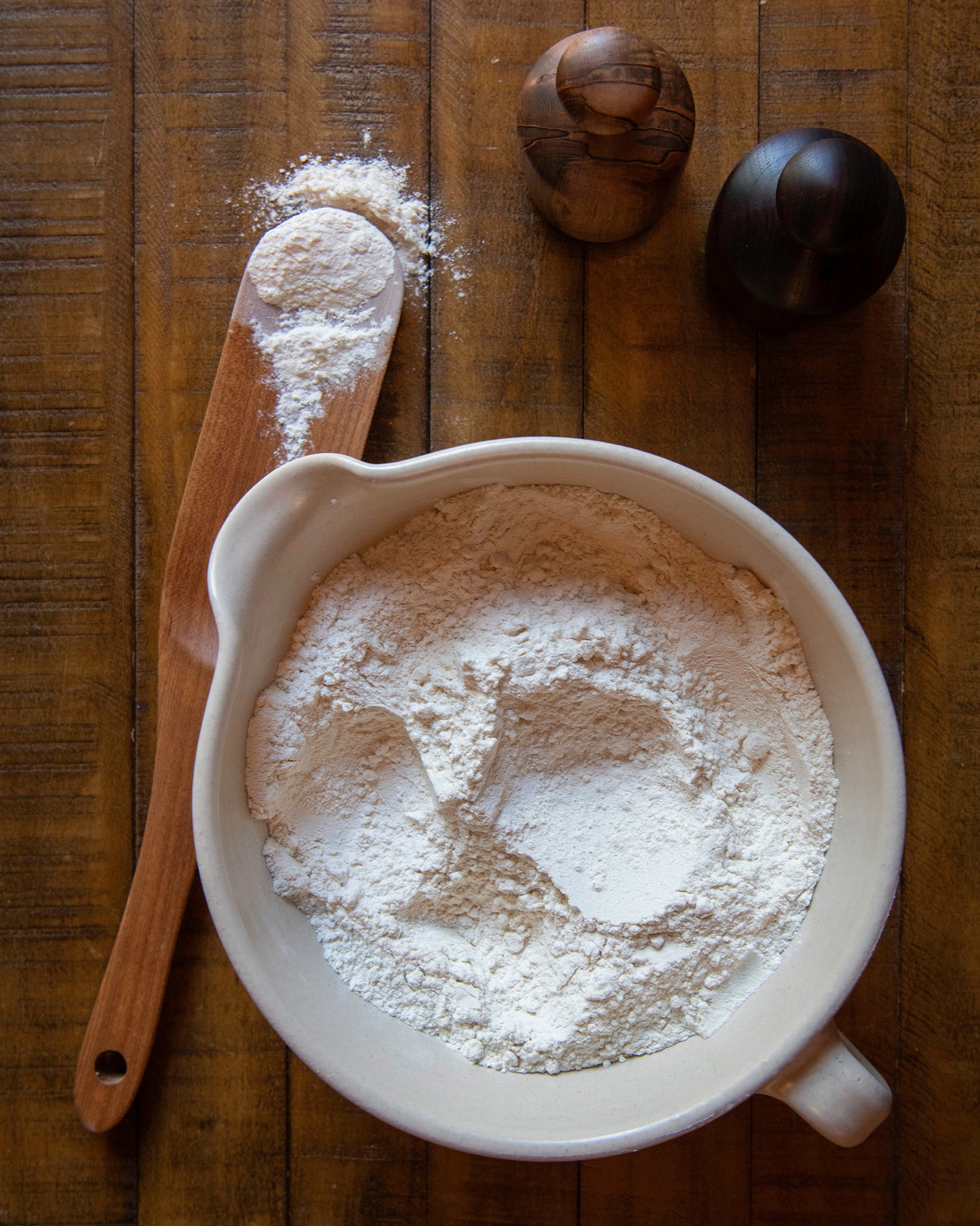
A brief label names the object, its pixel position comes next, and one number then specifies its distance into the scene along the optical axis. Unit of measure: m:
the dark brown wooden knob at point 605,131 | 0.51
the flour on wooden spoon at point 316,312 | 0.61
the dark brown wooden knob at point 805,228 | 0.51
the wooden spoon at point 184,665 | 0.62
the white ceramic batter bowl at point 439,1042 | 0.49
